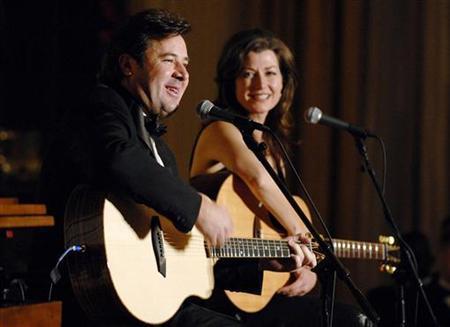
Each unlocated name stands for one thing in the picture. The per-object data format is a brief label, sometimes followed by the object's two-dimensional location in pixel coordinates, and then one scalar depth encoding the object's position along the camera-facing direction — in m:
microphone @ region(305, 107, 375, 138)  6.03
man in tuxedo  5.42
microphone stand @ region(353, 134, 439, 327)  6.23
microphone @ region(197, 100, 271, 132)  5.46
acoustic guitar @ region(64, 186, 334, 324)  5.28
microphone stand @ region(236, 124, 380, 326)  5.41
